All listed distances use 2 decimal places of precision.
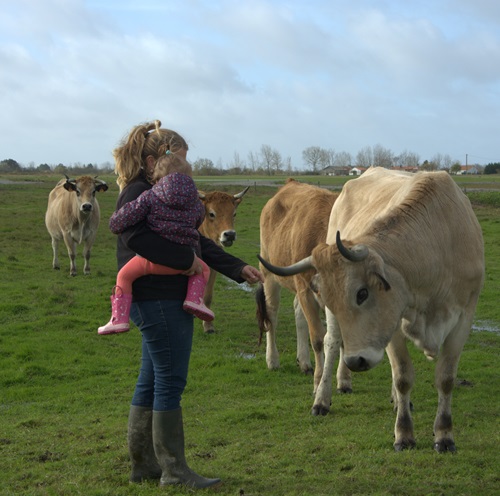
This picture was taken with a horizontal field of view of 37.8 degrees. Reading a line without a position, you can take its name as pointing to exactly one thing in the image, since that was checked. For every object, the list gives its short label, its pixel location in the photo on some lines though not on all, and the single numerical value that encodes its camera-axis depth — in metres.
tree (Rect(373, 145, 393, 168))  69.64
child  4.52
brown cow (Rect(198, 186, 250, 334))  11.81
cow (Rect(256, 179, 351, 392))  8.03
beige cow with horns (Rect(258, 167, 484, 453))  4.99
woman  4.62
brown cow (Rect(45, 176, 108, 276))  17.77
